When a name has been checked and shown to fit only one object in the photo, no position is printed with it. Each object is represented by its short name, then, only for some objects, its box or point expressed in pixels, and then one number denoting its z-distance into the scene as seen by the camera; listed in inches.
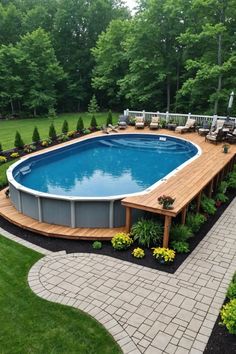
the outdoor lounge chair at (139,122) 778.1
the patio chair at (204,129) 670.5
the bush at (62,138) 682.8
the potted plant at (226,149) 493.5
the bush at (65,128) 744.3
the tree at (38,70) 1091.9
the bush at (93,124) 800.9
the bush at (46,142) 642.8
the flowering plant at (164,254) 262.4
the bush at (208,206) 360.1
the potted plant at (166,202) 276.4
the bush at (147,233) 286.7
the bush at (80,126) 759.7
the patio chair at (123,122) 780.0
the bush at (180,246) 280.5
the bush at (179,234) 290.7
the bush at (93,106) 1020.3
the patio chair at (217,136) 581.3
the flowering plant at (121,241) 282.7
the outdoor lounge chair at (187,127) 714.2
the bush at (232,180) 434.0
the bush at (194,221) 318.7
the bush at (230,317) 176.5
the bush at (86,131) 753.4
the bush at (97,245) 287.3
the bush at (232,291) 202.1
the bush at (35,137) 647.8
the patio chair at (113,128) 761.0
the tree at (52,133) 684.7
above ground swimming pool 312.8
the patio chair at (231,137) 580.4
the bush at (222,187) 411.4
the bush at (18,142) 608.4
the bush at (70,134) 715.7
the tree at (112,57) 1092.5
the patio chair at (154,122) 765.5
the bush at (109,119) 832.9
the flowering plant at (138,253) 271.9
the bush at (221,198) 391.5
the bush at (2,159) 535.5
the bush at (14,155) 566.6
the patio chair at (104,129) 745.5
